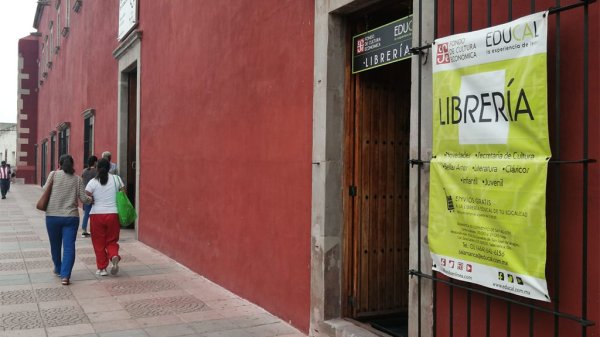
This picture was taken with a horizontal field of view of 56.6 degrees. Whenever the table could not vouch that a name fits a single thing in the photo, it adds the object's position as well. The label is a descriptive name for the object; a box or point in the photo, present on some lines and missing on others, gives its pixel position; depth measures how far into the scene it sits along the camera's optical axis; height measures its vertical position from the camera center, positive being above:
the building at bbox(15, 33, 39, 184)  36.38 +4.59
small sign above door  4.36 +1.03
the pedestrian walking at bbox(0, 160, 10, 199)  23.48 -0.61
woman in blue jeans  7.20 -0.59
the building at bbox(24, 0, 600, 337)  2.90 +0.03
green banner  2.95 +0.07
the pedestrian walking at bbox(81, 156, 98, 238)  9.99 -0.22
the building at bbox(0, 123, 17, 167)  54.75 +2.37
